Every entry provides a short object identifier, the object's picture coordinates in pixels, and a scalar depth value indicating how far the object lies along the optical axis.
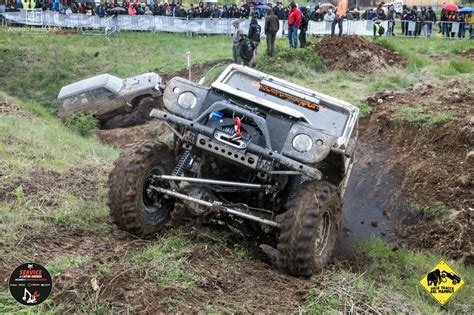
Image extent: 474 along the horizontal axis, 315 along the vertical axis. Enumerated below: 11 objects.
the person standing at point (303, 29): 19.15
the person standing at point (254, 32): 17.56
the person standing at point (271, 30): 17.84
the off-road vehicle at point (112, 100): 15.34
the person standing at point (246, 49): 16.34
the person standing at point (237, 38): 16.50
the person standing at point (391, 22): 25.66
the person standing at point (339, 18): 21.78
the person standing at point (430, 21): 25.42
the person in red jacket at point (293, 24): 18.81
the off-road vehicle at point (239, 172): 5.48
